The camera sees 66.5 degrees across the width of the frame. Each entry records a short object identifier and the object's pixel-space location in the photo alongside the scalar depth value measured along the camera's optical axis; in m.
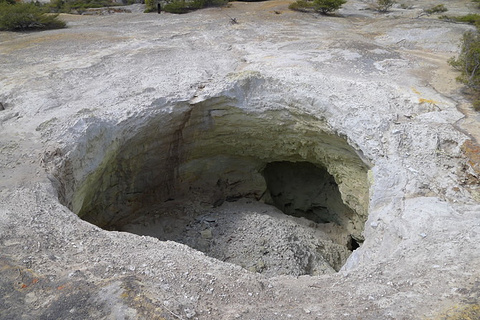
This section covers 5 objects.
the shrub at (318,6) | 13.99
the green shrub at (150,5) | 16.20
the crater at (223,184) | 7.40
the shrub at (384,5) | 15.19
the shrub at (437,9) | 14.16
